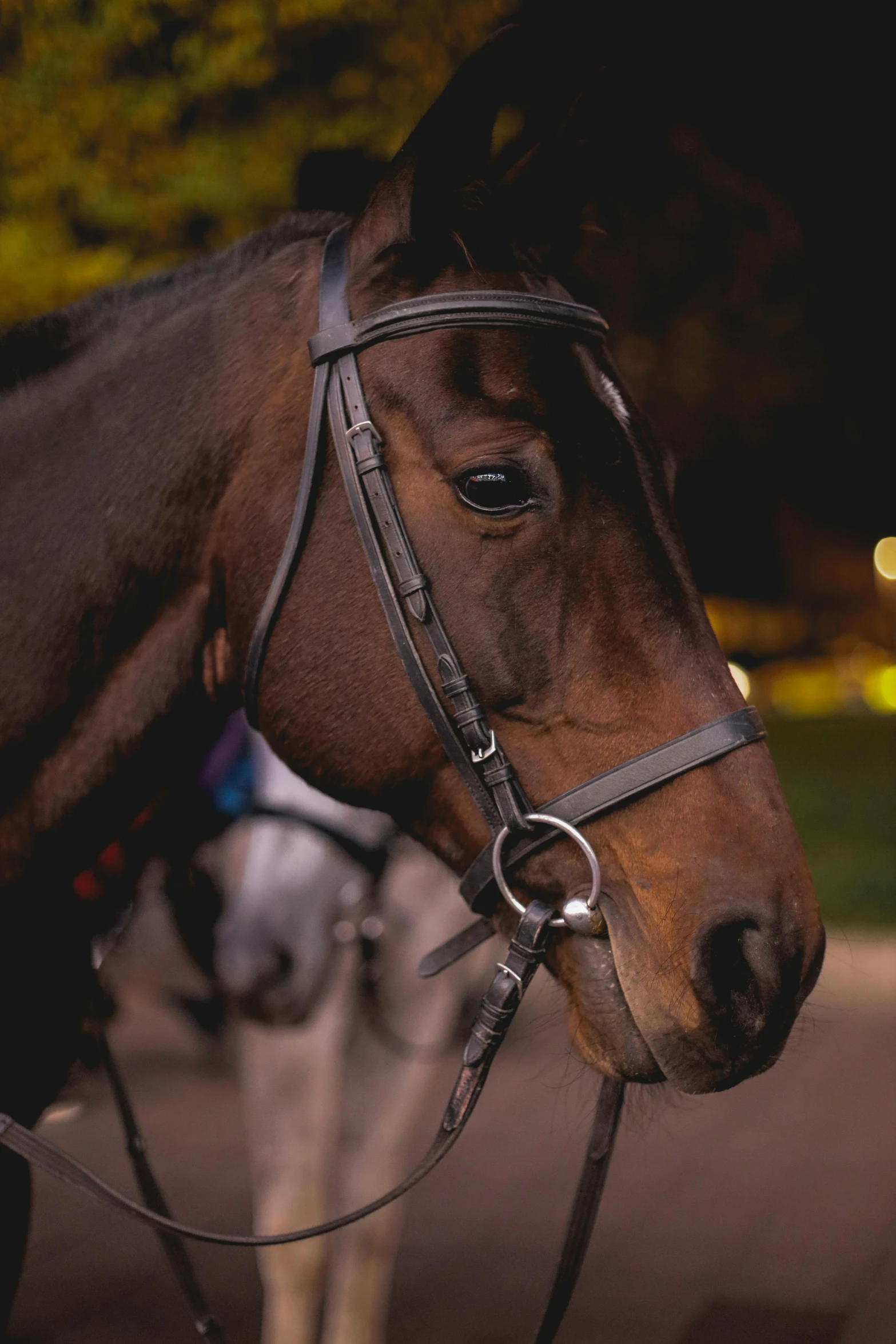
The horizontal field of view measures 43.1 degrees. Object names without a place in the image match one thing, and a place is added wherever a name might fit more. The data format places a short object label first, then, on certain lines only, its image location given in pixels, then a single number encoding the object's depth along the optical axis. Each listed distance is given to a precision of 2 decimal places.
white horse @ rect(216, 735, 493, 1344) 2.66
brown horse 1.42
